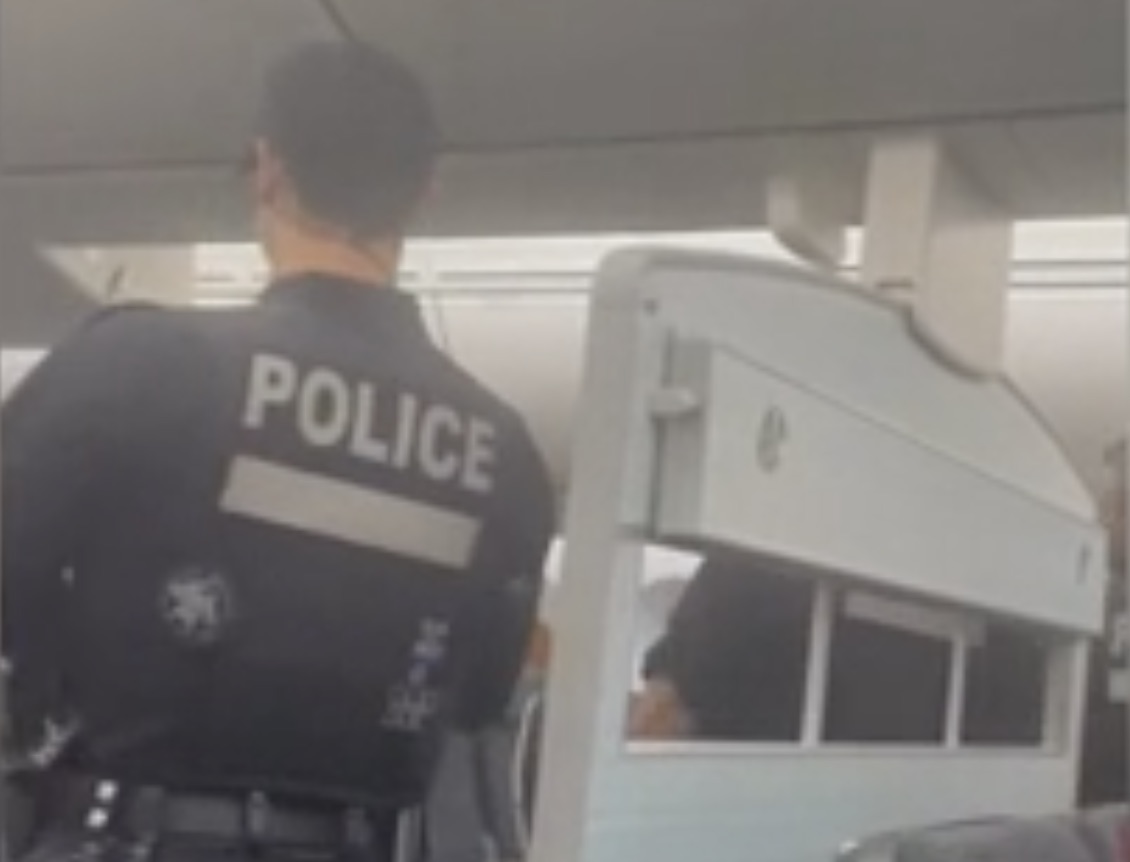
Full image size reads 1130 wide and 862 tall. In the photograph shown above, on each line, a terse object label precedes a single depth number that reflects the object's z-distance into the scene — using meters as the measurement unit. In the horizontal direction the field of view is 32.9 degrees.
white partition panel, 1.43
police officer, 1.63
